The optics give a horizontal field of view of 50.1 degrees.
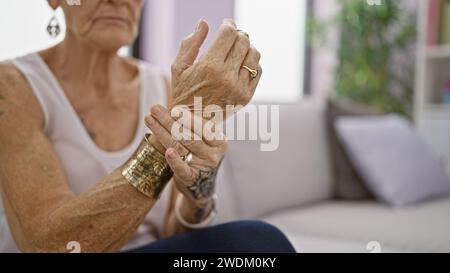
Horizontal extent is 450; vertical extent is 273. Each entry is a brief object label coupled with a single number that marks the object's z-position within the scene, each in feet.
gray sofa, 2.66
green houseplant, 8.30
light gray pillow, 4.67
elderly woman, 1.61
